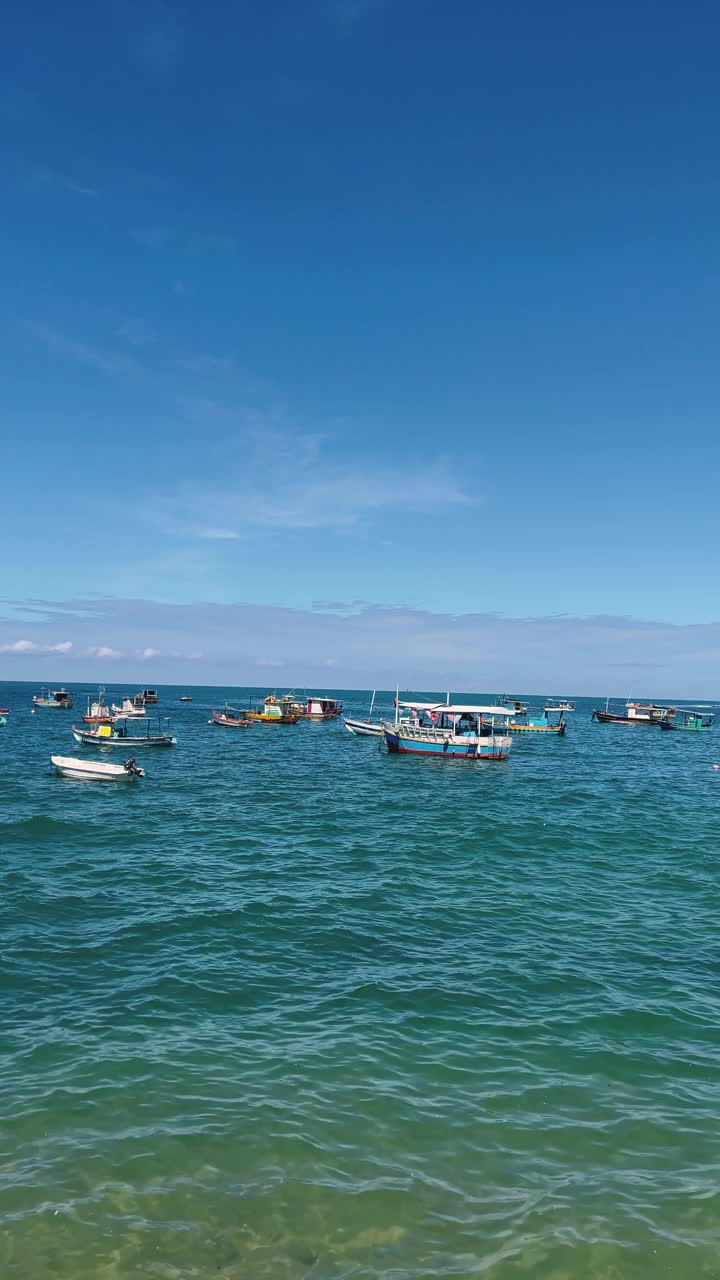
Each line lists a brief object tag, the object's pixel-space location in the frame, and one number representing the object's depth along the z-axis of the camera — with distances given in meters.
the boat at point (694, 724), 140.25
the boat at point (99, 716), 103.38
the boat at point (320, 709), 140.75
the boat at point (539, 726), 121.91
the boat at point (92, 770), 52.75
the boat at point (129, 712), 114.44
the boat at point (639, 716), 146.62
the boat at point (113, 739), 76.38
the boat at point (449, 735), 72.62
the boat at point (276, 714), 127.25
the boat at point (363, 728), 104.75
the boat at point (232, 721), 120.94
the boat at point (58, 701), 158.38
